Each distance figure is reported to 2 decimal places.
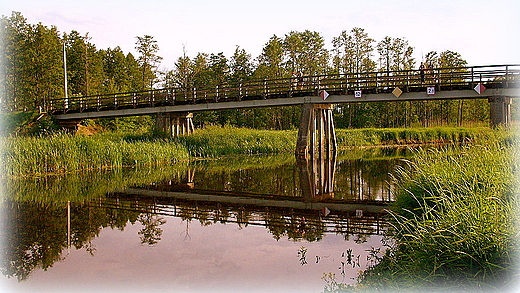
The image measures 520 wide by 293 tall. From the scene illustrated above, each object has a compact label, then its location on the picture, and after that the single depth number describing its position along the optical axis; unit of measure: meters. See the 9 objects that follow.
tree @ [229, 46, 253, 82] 54.75
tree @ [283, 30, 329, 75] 53.19
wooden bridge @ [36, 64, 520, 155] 23.31
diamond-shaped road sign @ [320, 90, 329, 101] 25.64
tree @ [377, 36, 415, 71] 53.75
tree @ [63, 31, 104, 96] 50.94
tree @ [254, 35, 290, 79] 49.66
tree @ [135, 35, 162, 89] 56.28
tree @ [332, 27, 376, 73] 55.38
